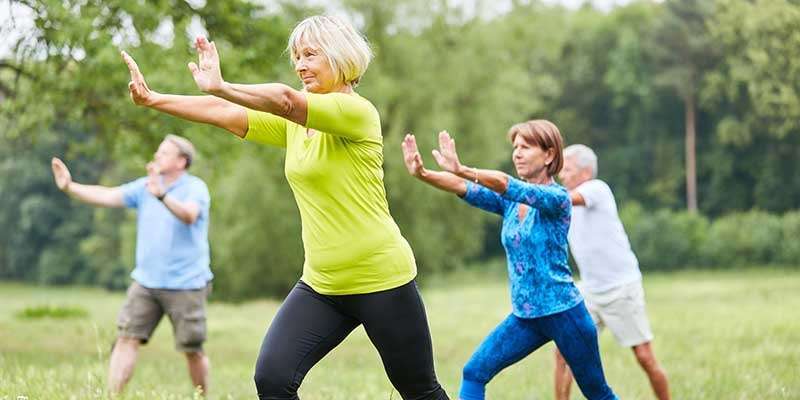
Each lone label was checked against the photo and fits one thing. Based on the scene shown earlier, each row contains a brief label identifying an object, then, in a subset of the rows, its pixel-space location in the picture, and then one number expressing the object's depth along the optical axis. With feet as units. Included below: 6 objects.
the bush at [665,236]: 124.57
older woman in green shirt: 14.34
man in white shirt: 24.68
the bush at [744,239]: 87.76
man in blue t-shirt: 25.85
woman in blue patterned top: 18.43
